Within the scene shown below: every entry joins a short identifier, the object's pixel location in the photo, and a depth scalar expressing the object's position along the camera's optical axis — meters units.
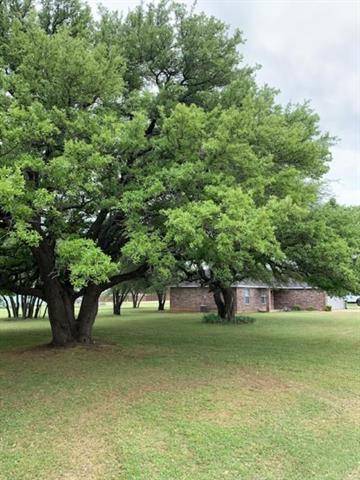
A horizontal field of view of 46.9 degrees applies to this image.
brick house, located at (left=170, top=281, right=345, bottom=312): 34.41
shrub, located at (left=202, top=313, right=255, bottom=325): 23.15
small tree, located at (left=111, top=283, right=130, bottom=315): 32.12
